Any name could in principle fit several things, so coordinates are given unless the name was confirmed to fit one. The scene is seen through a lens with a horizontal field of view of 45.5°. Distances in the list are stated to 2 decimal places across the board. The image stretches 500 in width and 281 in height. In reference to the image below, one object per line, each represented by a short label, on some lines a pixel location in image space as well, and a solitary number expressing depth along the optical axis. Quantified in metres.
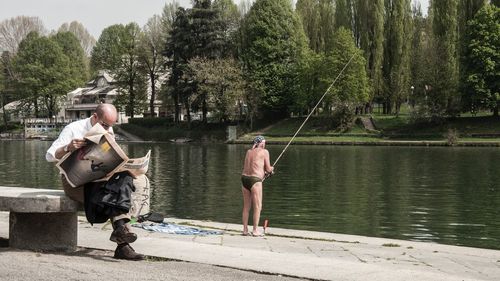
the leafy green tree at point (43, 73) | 97.69
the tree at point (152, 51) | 85.81
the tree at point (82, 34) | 144.25
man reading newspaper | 6.75
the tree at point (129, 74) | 88.25
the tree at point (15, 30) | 115.69
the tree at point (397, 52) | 68.69
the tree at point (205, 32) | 75.25
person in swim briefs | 11.85
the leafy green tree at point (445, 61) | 63.12
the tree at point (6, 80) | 102.44
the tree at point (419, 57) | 64.75
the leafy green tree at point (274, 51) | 74.25
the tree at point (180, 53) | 75.62
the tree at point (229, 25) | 77.38
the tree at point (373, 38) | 69.81
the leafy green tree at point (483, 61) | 59.12
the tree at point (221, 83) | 71.38
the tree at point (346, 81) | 67.19
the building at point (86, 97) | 109.75
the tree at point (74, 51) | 118.44
